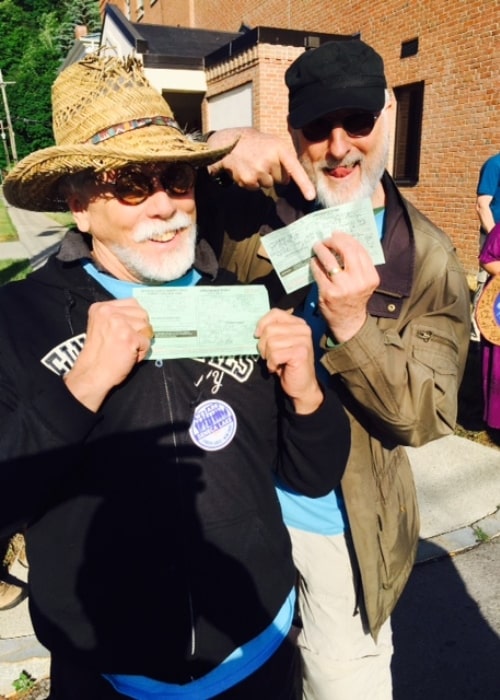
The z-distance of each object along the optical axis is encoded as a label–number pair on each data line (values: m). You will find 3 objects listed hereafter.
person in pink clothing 4.16
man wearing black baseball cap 1.48
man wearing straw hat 1.33
